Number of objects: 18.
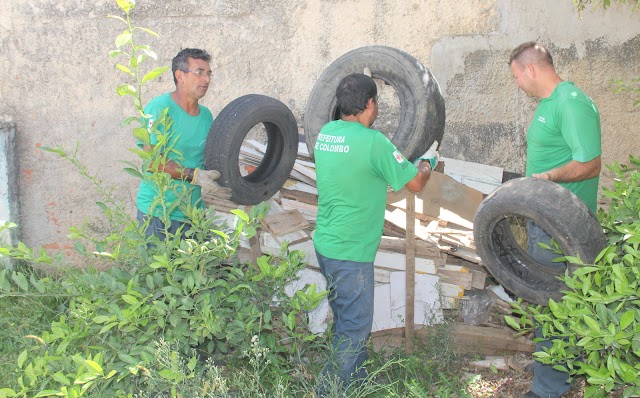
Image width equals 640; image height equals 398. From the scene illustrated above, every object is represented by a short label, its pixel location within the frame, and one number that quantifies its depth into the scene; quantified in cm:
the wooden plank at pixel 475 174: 550
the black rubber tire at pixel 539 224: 335
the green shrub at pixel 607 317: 252
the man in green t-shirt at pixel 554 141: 361
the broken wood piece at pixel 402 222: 482
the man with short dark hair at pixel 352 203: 359
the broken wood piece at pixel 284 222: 484
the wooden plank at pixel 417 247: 473
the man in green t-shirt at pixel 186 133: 421
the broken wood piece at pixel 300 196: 530
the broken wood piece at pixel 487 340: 458
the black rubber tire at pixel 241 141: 434
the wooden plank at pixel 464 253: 480
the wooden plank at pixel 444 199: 525
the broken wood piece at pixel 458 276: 473
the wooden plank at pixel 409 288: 461
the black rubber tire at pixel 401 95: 436
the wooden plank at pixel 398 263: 474
